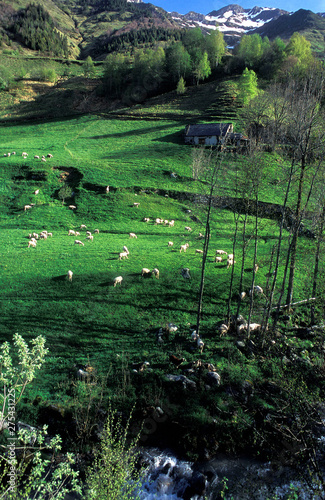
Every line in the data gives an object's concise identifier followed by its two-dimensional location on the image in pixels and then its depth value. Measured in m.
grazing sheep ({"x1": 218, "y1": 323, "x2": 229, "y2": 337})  21.02
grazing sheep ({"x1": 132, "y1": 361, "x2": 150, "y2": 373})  18.00
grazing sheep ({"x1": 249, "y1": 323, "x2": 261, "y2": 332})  21.78
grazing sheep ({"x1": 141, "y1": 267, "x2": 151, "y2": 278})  26.03
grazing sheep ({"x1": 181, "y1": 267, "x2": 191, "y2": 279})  26.59
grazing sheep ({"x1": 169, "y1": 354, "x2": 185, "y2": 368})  18.63
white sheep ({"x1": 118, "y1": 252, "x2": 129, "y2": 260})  28.92
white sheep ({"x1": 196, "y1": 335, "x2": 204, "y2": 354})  19.47
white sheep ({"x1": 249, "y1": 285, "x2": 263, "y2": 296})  25.51
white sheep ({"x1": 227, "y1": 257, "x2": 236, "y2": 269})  28.40
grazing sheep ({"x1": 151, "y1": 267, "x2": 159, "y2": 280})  26.09
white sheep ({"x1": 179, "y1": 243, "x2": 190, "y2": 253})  32.03
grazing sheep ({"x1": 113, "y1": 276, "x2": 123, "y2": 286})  24.80
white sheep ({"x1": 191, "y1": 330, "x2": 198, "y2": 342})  20.25
